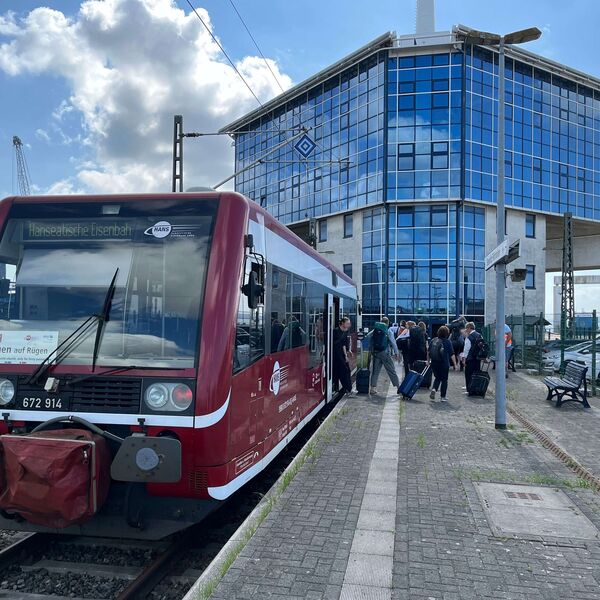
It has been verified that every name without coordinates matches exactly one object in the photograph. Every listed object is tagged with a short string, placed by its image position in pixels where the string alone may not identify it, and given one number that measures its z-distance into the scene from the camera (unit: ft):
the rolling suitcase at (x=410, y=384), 40.68
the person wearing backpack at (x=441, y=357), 40.50
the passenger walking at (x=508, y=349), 57.55
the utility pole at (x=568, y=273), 117.00
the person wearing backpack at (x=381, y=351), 42.96
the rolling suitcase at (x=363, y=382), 43.78
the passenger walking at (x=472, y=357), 42.98
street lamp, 30.63
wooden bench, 38.19
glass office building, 130.11
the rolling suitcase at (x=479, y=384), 43.14
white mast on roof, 136.68
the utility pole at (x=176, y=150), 47.47
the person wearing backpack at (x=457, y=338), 57.57
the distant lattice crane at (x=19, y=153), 194.08
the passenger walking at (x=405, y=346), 52.03
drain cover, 15.97
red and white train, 14.23
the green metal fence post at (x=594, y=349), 44.39
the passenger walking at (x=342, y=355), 40.47
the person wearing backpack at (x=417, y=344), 46.24
